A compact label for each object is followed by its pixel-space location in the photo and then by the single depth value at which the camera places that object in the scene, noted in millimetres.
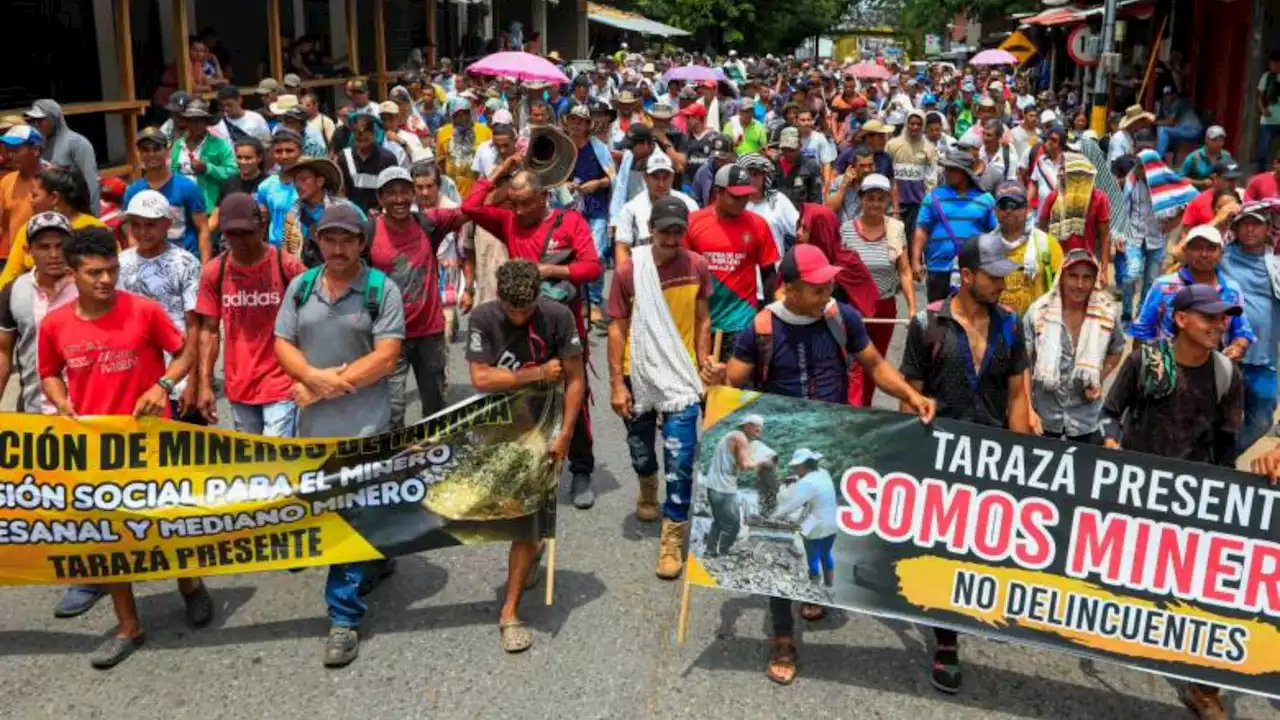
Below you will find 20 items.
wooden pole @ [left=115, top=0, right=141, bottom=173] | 13133
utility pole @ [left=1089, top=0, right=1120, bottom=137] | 18873
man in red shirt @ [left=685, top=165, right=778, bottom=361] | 6379
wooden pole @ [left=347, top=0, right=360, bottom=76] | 20531
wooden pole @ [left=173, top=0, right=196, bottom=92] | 14086
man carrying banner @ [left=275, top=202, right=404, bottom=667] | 4883
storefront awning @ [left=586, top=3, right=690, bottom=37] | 43750
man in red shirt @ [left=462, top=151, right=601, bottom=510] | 6445
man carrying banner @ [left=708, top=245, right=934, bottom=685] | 4891
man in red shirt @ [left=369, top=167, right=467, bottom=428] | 6430
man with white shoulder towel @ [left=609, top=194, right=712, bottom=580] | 5727
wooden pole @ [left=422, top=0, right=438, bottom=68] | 24594
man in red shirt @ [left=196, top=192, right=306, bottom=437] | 5391
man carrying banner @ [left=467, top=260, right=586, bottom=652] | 5094
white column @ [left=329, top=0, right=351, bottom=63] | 22636
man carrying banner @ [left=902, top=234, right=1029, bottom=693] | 4840
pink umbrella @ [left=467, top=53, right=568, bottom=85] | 16172
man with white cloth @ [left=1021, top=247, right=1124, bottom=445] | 5320
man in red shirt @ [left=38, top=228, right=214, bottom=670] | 4789
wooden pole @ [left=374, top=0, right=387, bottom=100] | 21703
